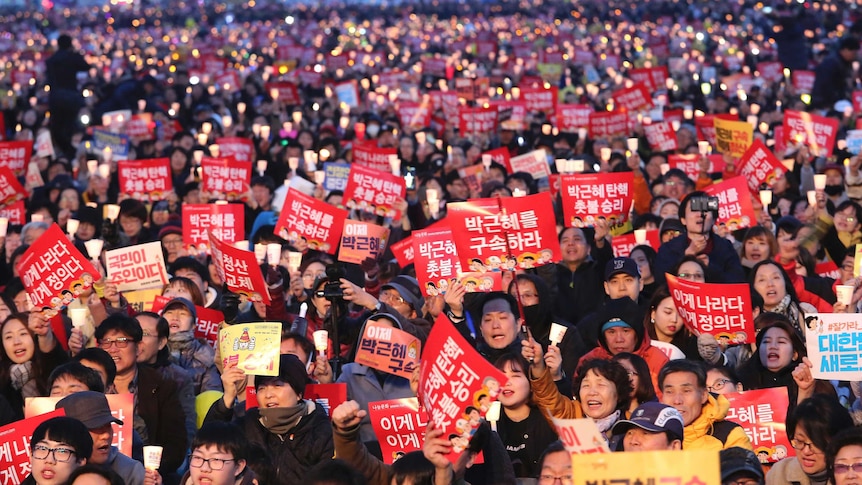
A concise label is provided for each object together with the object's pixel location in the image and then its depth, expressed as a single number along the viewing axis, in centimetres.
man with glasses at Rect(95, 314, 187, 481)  1372
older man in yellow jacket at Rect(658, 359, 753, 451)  1142
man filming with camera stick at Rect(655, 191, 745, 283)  1782
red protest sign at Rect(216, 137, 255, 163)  2998
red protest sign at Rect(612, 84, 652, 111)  3323
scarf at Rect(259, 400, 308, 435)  1208
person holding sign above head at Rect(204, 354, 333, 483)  1193
